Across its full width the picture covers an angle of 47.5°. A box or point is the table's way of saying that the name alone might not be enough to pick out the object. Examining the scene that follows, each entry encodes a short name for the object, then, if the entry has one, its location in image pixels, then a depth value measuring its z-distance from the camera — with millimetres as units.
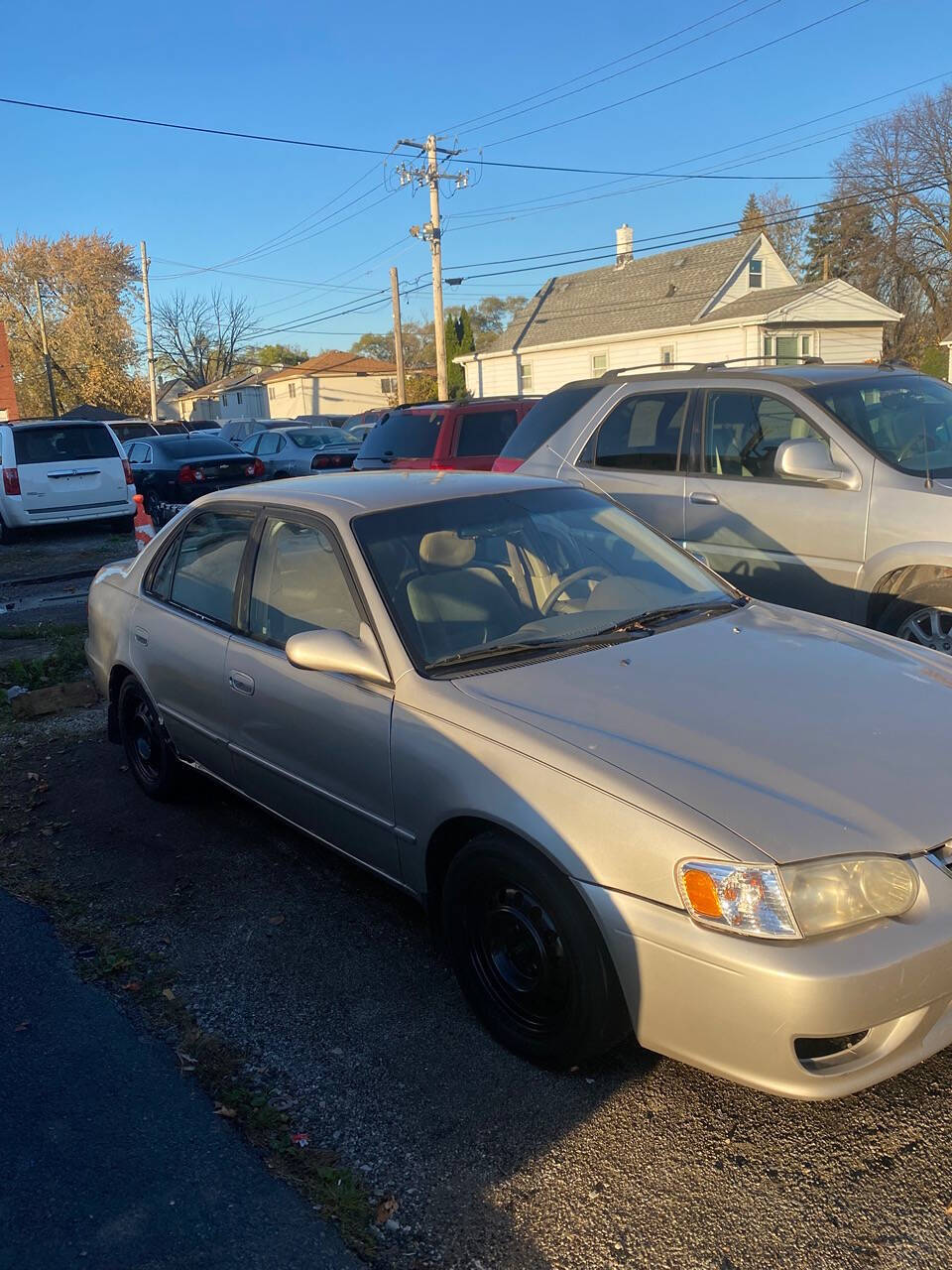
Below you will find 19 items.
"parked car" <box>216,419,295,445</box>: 37156
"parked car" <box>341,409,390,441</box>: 28569
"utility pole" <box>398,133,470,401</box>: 32250
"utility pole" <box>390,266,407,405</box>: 40741
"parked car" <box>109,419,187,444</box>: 27467
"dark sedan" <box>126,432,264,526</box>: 18312
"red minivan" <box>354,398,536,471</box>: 11977
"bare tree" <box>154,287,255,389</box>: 79562
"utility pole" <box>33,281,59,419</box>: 55844
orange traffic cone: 10336
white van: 15195
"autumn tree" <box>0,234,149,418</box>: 63531
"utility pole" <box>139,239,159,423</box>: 52531
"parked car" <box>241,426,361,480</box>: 21297
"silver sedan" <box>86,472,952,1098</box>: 2514
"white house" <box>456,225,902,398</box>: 31703
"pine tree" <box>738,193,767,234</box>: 75975
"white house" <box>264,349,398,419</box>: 66438
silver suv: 5762
